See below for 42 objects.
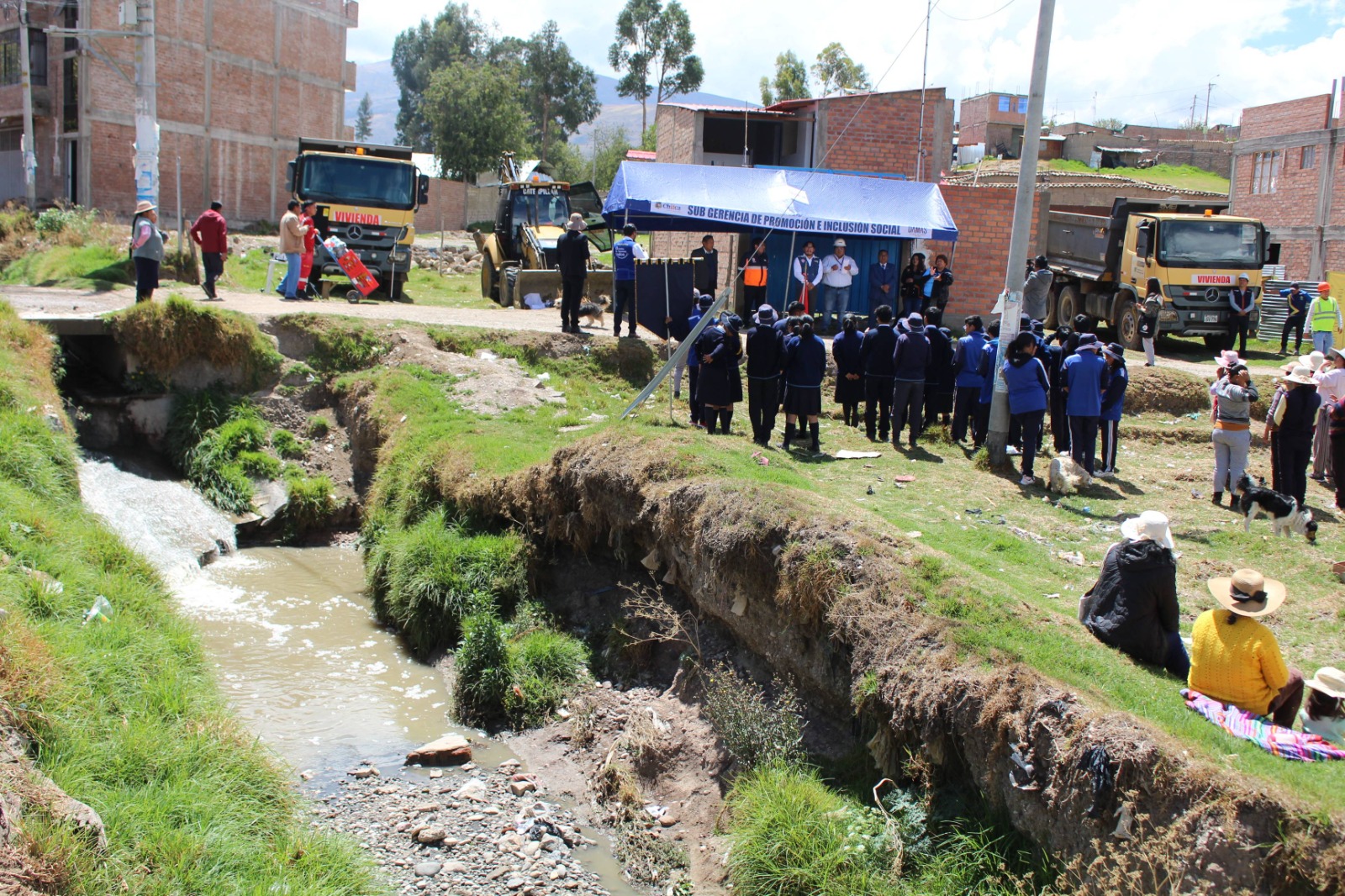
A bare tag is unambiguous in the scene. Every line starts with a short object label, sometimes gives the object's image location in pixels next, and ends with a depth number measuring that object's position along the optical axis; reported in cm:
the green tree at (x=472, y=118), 4506
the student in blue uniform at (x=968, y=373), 1277
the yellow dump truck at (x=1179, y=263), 1892
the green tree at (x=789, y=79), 5194
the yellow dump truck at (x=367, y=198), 1930
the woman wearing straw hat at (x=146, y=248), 1383
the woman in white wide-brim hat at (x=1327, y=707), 496
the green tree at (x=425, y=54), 7300
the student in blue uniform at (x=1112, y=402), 1177
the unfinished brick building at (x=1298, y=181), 3023
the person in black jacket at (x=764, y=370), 1155
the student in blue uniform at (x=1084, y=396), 1124
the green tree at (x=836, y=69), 5303
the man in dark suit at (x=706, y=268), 1644
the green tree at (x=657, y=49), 5578
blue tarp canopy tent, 1678
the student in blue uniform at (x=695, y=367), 1218
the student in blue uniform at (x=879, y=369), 1276
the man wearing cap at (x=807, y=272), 1786
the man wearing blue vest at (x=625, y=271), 1494
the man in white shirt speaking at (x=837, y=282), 1806
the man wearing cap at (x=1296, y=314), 1989
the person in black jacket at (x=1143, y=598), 591
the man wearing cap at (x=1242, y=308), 1870
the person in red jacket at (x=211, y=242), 1606
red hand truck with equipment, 1825
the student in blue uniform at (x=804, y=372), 1161
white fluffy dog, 1116
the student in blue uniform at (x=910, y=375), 1235
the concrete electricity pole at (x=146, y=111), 1730
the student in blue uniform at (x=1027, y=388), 1145
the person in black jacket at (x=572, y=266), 1489
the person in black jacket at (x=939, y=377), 1326
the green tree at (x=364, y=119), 9781
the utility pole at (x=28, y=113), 2736
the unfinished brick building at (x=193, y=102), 3125
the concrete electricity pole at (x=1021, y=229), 1093
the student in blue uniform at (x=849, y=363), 1303
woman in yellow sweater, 522
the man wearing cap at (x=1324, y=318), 1706
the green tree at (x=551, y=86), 6000
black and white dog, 976
